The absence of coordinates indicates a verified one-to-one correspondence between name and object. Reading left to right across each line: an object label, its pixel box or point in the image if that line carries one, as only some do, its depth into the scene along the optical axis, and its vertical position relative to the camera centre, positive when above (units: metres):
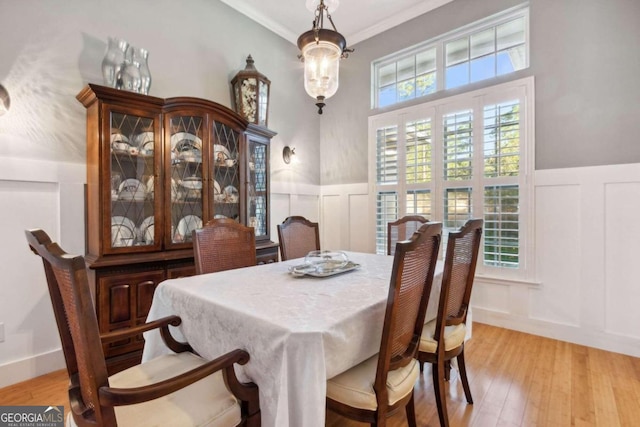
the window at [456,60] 2.84 +1.57
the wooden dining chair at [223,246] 1.88 -0.21
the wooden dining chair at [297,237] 2.46 -0.21
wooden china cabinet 2.07 +0.20
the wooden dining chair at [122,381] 0.81 -0.50
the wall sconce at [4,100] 1.91 +0.72
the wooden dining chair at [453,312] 1.43 -0.52
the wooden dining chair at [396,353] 1.05 -0.54
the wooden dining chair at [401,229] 2.66 -0.15
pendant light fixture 1.56 +0.83
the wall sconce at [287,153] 3.77 +0.74
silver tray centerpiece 1.67 -0.31
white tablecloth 0.91 -0.39
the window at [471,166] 2.75 +0.46
